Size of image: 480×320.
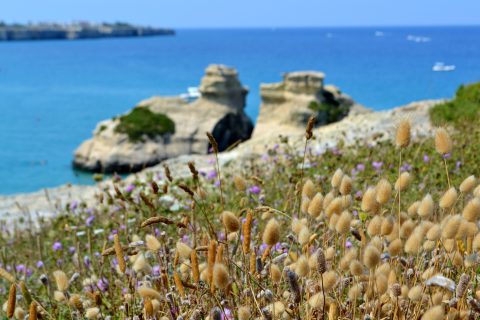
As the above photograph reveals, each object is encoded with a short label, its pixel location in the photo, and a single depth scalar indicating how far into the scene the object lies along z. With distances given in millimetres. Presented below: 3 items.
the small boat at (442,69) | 59844
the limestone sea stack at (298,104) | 23125
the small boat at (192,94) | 52562
